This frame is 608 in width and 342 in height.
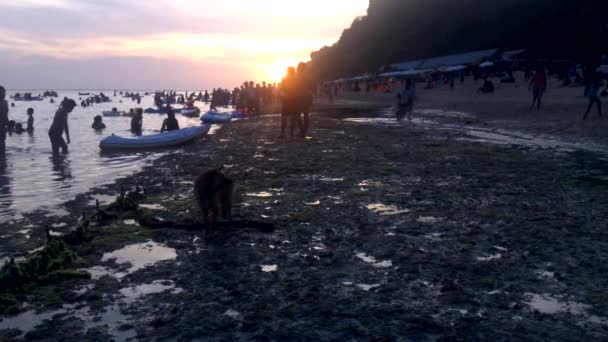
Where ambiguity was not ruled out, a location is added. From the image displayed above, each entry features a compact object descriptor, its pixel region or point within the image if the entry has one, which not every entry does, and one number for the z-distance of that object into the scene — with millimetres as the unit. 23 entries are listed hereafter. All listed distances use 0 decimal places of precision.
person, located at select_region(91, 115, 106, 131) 26172
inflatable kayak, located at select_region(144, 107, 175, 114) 39359
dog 6297
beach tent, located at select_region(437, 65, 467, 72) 49688
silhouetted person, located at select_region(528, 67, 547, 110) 22436
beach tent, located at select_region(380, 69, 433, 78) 56800
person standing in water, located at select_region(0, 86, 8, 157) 14398
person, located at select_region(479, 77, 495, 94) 38188
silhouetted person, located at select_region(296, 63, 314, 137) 15277
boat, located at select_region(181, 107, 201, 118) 36906
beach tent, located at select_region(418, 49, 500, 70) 52344
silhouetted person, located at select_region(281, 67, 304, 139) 15383
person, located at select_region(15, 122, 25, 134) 24323
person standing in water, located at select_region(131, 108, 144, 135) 23369
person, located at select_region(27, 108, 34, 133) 24753
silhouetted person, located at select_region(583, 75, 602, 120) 17834
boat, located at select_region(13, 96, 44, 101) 86812
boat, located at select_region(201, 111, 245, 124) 28744
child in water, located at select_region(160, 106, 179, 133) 19312
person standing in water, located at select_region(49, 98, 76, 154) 15125
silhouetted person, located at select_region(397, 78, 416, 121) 22500
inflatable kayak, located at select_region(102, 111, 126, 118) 38656
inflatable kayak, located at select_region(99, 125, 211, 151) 16562
